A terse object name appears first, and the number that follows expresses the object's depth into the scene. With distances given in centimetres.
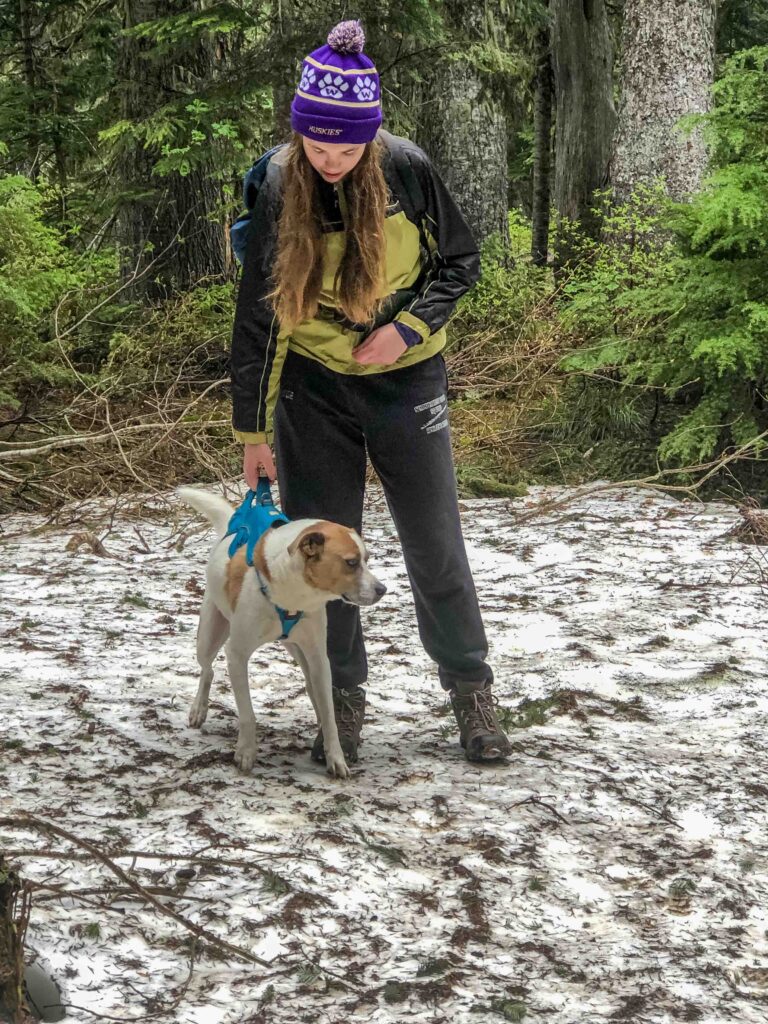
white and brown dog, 359
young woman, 352
